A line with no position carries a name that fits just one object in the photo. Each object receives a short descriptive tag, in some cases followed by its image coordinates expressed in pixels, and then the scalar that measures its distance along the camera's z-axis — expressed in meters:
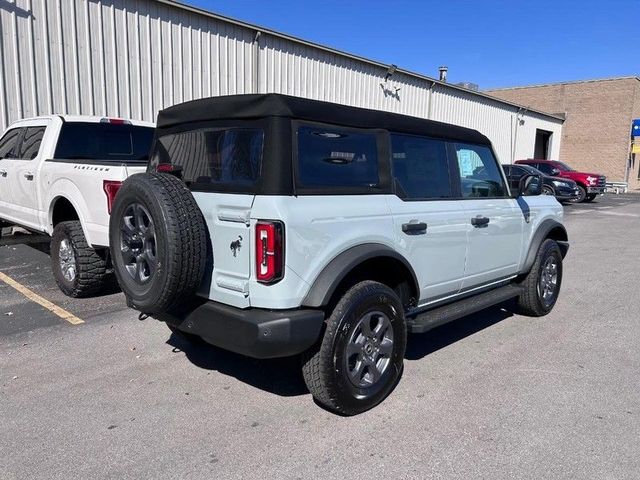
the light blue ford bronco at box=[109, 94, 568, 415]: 2.86
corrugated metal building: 8.57
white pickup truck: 4.96
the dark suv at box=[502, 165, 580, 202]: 20.50
